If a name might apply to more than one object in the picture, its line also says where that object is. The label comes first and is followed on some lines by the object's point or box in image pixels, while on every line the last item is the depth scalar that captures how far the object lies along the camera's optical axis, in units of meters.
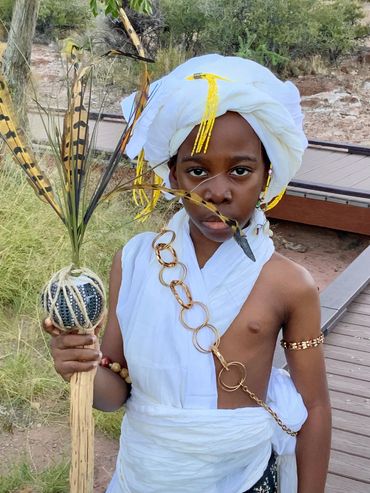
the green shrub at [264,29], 12.49
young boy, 1.27
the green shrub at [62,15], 14.96
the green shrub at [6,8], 12.53
